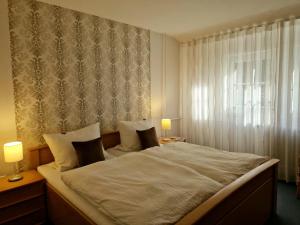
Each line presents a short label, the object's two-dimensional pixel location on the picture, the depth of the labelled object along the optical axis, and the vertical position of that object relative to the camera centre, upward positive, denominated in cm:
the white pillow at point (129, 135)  311 -50
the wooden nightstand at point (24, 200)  201 -96
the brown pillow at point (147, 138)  307 -55
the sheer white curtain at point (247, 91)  315 +13
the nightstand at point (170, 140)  367 -71
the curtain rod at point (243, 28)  312 +117
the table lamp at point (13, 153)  213 -50
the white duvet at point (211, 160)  203 -68
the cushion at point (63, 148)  240 -53
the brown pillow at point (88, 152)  237 -57
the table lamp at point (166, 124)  383 -43
